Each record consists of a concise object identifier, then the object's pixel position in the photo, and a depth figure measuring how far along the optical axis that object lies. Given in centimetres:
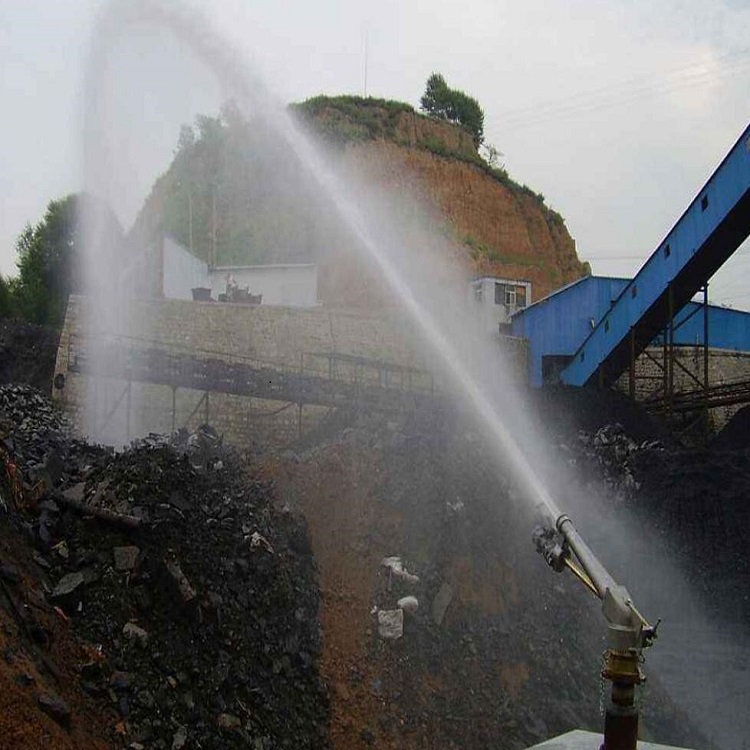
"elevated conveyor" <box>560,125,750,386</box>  1816
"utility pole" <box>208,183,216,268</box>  4275
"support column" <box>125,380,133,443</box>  1764
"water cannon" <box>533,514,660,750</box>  479
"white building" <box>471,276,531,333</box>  3456
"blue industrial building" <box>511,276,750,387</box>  2906
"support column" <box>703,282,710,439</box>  2211
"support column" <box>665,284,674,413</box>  2133
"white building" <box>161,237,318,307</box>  3638
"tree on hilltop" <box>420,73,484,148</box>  5025
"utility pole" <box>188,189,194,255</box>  4431
